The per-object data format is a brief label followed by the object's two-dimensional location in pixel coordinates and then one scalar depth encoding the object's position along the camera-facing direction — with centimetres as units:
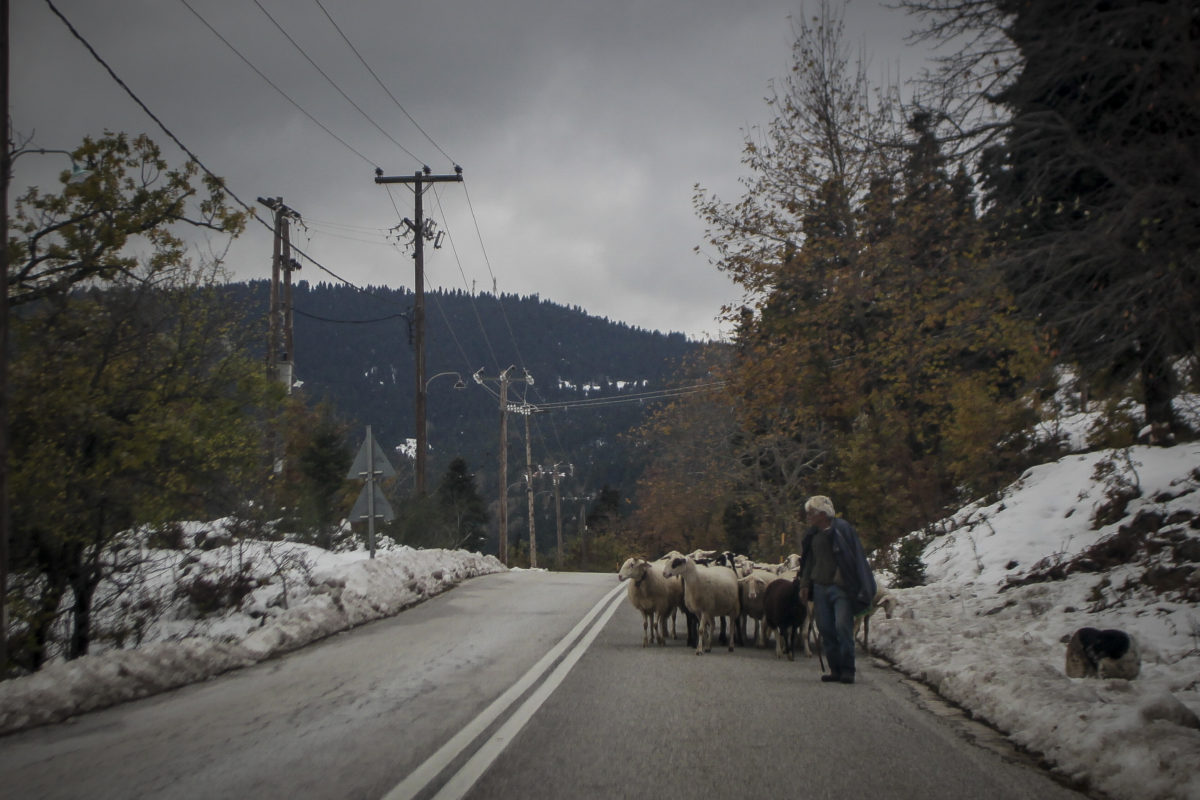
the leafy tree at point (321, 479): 2537
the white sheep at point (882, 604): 1281
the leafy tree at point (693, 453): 3953
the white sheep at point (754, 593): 1318
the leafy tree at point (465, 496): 6829
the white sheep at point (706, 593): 1234
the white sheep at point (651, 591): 1315
